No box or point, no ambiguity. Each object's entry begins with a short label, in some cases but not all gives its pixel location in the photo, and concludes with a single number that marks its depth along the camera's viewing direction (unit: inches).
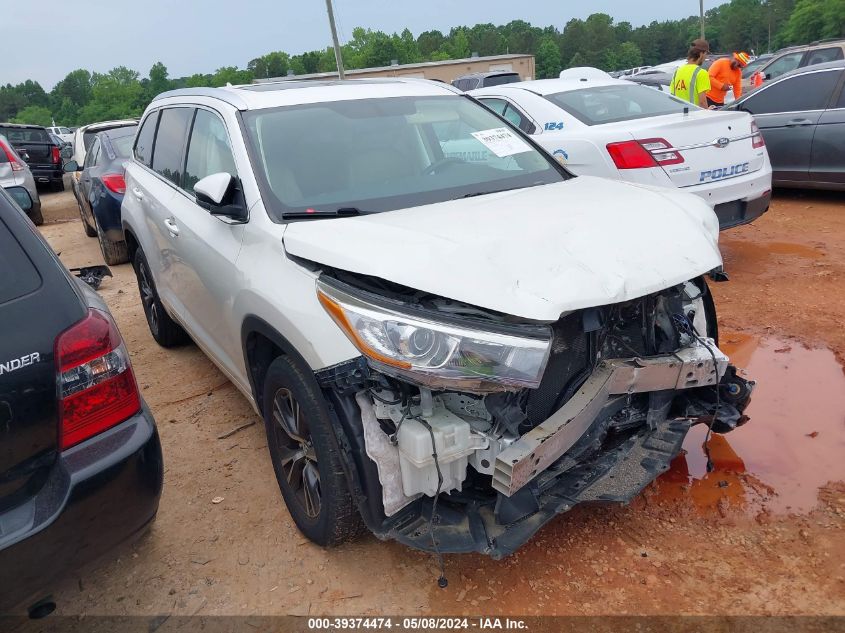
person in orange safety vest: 368.5
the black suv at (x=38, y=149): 642.2
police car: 207.5
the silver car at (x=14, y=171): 387.4
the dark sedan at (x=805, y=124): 285.7
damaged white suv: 85.0
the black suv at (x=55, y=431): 78.4
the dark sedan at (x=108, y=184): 288.7
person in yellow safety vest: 345.1
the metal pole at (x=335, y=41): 852.6
